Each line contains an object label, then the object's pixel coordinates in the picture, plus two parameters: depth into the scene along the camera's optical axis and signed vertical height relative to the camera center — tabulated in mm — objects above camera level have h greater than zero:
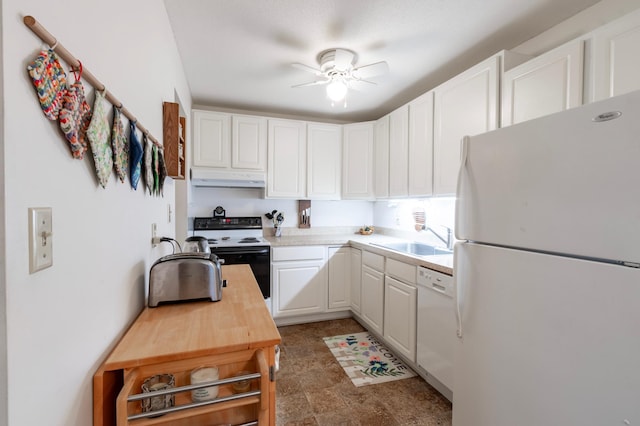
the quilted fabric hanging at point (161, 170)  1495 +193
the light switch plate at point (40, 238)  506 -62
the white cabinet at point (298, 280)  3000 -774
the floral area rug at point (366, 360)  2170 -1269
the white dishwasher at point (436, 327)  1781 -786
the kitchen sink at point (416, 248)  2666 -391
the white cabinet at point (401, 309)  2158 -812
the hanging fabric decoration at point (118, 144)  874 +195
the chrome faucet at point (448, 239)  2523 -269
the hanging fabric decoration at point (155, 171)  1377 +171
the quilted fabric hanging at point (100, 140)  720 +171
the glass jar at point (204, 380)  881 -541
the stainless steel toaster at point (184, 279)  1252 -326
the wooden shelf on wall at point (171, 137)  1624 +398
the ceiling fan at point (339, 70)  2084 +1043
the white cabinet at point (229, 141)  2990 +707
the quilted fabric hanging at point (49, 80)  511 +234
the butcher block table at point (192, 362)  811 -487
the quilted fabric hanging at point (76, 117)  601 +196
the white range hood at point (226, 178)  2941 +298
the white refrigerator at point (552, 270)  844 -220
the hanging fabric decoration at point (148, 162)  1227 +192
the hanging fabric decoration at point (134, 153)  1054 +196
